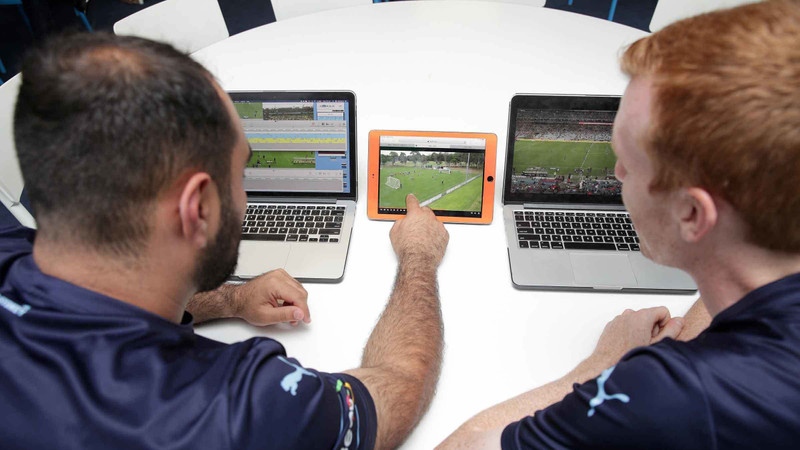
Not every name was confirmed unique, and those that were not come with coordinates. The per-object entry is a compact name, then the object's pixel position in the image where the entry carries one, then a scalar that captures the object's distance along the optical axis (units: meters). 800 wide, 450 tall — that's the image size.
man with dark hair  0.63
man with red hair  0.61
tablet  1.33
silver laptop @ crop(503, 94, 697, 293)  1.21
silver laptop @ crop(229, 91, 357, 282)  1.26
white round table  1.05
